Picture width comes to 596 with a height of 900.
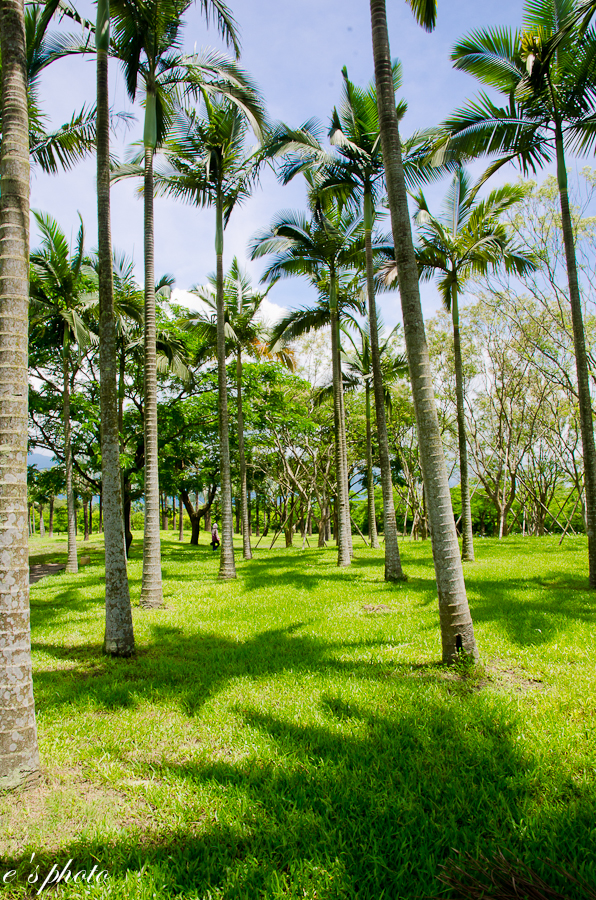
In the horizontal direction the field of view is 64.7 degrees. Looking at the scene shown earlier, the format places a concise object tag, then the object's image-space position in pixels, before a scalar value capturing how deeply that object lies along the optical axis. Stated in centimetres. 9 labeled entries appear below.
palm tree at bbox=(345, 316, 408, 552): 1905
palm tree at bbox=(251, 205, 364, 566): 1462
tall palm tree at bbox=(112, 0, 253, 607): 864
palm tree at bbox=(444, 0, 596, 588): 877
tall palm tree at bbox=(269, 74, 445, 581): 1177
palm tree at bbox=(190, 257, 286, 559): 1789
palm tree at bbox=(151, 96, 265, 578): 1202
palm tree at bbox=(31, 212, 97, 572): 1566
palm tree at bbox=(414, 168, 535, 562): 1303
